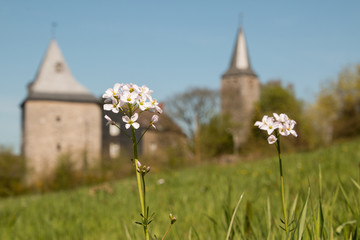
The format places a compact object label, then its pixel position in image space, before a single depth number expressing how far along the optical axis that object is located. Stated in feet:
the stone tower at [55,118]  127.24
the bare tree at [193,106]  137.39
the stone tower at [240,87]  195.21
